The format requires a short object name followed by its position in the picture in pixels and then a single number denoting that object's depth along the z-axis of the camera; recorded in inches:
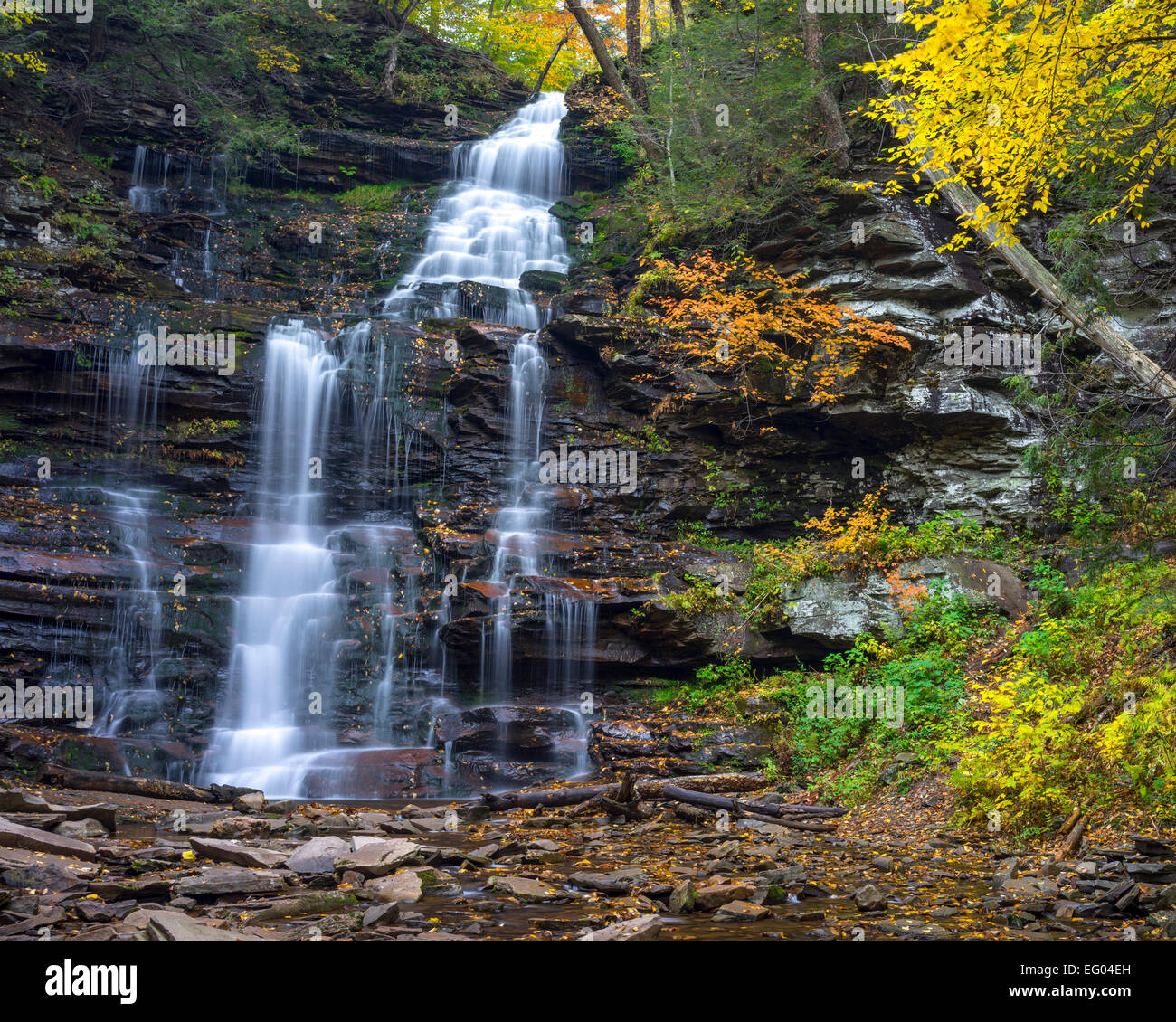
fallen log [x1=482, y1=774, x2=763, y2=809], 385.1
